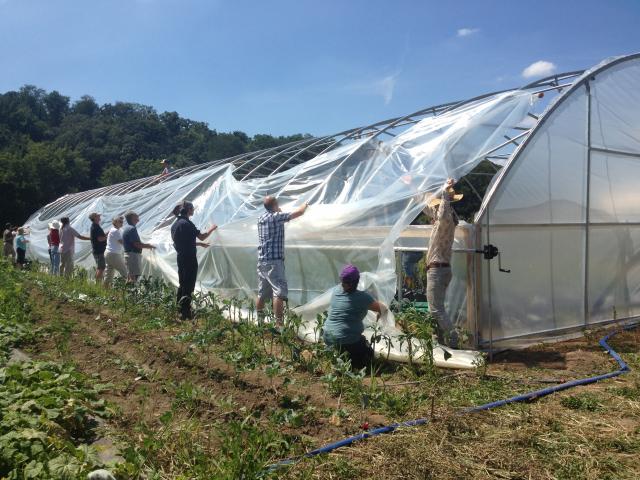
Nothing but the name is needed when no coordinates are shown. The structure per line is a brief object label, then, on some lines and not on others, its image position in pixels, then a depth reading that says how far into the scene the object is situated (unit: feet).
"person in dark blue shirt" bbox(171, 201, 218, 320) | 23.97
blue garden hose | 10.05
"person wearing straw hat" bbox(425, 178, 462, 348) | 17.65
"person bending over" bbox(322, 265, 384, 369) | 15.89
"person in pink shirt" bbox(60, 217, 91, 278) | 37.65
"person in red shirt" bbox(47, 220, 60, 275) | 42.61
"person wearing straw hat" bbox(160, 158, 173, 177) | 51.18
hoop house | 18.78
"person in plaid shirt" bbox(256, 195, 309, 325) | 20.89
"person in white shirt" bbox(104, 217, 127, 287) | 31.17
